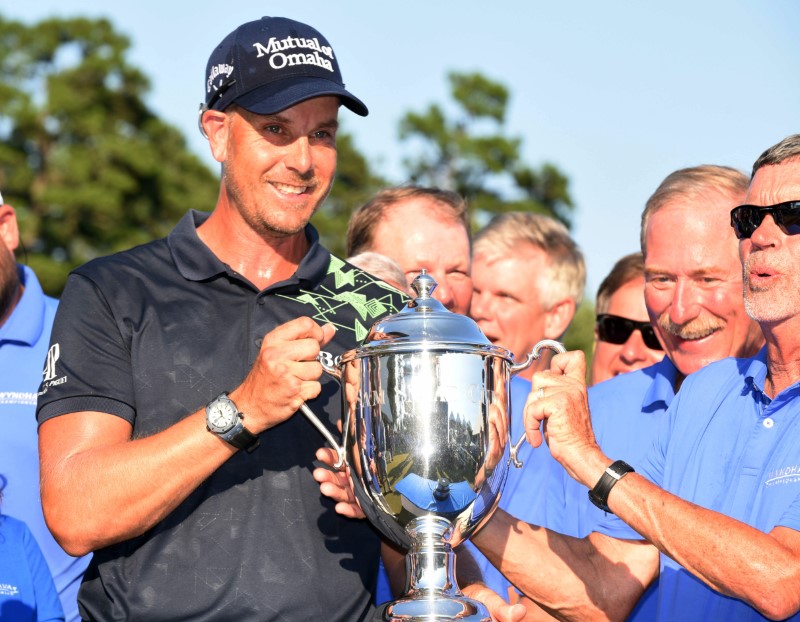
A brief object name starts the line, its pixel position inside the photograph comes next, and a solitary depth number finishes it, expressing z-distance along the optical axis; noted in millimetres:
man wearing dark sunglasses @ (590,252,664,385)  6176
